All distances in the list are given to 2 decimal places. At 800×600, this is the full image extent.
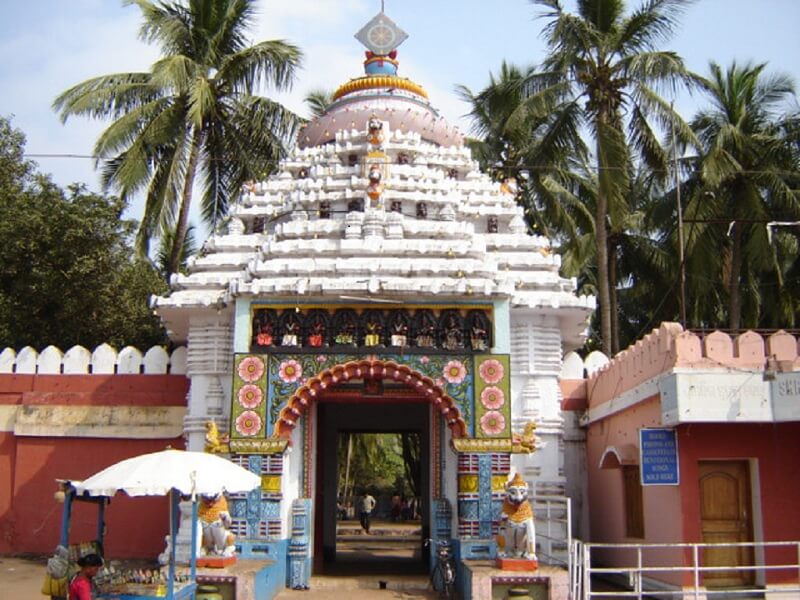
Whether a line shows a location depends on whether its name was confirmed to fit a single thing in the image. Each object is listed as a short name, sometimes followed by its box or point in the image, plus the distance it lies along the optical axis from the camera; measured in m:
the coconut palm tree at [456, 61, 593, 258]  25.28
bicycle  13.30
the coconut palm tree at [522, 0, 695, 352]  19.66
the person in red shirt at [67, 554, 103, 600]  8.31
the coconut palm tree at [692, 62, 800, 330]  23.75
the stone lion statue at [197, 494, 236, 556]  12.48
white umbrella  9.27
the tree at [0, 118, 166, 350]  19.89
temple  13.70
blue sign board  11.69
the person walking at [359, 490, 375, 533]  28.77
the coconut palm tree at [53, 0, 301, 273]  20.34
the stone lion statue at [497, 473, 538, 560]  12.29
